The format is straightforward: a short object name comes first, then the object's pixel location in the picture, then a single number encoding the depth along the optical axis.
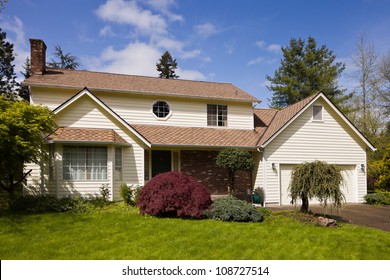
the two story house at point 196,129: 14.77
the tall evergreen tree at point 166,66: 46.94
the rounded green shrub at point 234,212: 10.75
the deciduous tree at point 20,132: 11.05
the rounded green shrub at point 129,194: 13.53
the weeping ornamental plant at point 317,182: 11.12
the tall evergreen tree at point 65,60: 42.78
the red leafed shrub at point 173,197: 10.85
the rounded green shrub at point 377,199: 17.45
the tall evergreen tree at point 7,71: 32.88
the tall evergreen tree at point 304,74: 37.78
